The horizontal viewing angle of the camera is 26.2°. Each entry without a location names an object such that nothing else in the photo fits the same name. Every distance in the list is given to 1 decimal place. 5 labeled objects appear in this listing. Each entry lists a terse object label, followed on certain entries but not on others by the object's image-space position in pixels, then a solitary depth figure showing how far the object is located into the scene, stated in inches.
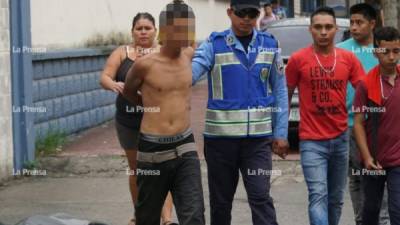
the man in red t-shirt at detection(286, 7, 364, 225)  245.4
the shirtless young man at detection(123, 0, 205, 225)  221.1
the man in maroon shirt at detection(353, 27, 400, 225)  232.7
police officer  233.0
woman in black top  279.4
